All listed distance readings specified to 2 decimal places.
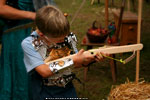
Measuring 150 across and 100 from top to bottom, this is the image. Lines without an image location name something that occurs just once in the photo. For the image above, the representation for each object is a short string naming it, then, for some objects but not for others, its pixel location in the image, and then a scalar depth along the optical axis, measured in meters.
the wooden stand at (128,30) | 4.16
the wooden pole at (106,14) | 3.14
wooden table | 3.22
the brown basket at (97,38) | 3.15
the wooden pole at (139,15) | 1.90
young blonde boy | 1.34
